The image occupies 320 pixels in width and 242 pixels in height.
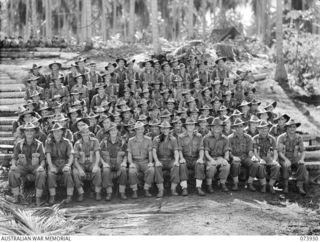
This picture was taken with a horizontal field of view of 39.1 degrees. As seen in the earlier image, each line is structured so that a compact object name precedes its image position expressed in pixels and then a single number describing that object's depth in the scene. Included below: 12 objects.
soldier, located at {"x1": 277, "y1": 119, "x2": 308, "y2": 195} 8.86
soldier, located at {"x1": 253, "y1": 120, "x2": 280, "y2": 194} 8.83
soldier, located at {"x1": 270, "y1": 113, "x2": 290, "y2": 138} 9.50
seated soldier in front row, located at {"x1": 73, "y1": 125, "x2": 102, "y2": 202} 8.40
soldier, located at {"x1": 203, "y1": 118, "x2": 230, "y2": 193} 8.75
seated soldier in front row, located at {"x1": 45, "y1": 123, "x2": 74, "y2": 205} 8.26
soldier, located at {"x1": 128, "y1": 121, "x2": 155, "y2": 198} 8.78
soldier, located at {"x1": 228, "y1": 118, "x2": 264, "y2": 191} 8.78
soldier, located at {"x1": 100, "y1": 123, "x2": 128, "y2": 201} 8.46
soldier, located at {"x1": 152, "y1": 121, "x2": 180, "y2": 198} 8.60
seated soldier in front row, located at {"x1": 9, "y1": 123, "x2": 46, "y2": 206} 8.20
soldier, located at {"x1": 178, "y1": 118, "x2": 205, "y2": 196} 9.06
